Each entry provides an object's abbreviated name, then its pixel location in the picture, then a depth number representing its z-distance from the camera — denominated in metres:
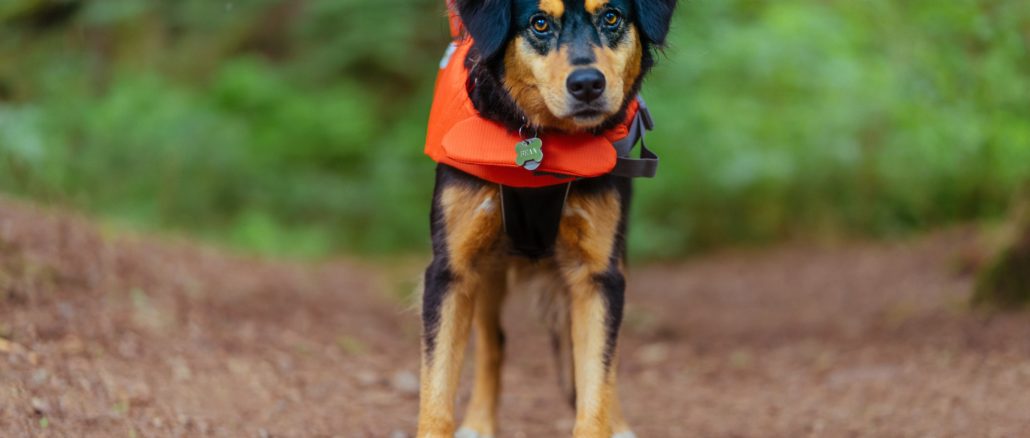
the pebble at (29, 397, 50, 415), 3.68
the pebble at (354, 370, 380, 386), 5.41
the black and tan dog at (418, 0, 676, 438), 3.53
